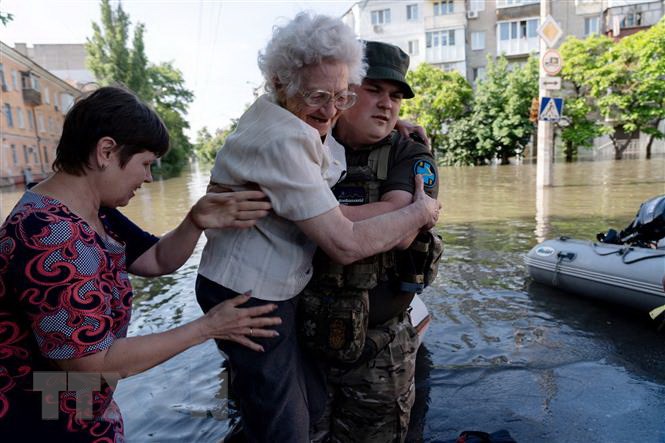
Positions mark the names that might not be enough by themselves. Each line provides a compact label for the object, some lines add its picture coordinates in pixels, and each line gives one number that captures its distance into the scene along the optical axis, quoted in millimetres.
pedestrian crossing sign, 13633
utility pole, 13836
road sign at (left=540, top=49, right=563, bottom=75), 13461
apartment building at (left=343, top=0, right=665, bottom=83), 40656
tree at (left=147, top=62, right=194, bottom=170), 52812
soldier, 2051
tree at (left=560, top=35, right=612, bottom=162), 30562
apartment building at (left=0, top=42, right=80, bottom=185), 35438
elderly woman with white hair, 1630
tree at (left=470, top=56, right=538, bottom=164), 32031
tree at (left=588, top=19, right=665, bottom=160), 28688
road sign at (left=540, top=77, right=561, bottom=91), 13516
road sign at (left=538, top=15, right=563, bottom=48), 13461
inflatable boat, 5047
